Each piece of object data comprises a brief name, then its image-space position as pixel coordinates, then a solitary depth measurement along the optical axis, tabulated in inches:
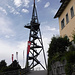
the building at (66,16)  430.0
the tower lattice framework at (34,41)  793.8
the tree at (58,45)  346.4
